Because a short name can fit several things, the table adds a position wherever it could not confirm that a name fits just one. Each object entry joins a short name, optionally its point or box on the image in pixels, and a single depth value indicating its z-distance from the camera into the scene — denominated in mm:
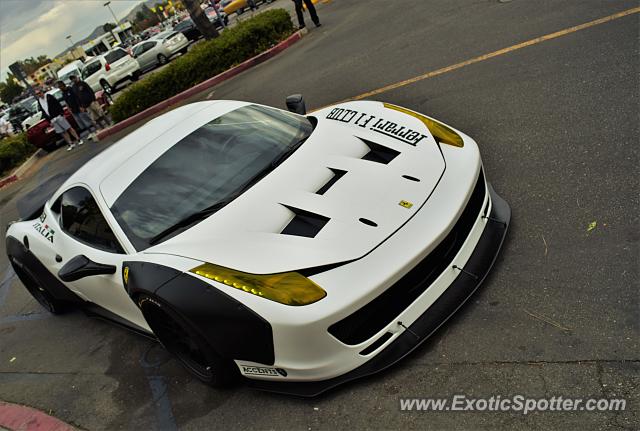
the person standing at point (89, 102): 13703
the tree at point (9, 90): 126231
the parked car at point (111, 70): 23266
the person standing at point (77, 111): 13648
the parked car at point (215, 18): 28448
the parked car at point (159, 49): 24094
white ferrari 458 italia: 2807
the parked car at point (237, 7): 31467
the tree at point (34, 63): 165975
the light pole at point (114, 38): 76994
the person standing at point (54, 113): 13883
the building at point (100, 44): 59406
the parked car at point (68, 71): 28350
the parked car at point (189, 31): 27547
